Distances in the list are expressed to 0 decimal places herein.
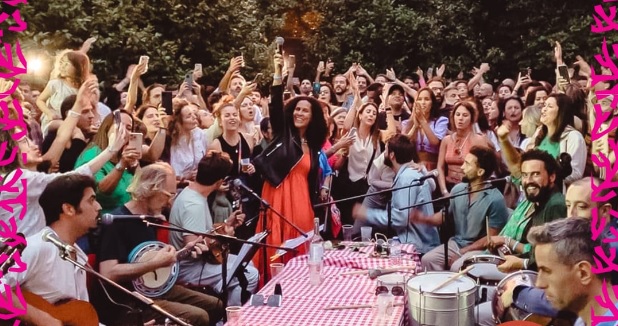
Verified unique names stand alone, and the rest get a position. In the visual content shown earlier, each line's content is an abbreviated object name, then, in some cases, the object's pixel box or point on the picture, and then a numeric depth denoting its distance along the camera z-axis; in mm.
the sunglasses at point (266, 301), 3574
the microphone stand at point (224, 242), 3519
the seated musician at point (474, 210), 5117
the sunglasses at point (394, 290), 3710
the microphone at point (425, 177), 5109
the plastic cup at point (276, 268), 4281
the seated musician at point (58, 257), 3223
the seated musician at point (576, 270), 2473
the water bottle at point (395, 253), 4438
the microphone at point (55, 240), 2951
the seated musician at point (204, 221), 4562
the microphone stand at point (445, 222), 4910
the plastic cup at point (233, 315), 3318
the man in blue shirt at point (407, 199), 5602
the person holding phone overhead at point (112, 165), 4691
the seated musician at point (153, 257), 3910
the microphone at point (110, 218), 3326
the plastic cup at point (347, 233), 5477
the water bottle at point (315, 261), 4023
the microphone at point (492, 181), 4622
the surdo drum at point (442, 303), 3301
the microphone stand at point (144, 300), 2845
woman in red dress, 5371
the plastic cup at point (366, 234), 5082
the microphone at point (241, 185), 4497
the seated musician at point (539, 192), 4324
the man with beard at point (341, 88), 10184
